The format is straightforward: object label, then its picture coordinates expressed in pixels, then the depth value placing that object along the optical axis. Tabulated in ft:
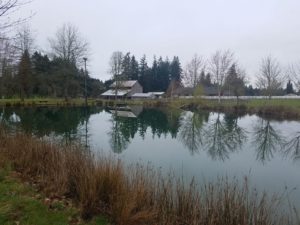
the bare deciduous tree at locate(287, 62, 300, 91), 79.79
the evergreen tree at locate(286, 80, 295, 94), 210.87
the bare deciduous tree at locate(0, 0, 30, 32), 16.01
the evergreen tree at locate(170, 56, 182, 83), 229.05
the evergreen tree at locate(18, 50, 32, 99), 113.48
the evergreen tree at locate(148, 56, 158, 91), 215.80
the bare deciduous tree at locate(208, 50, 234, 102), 136.18
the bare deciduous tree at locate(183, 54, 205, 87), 147.20
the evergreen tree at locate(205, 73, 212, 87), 209.97
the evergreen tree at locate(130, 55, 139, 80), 219.19
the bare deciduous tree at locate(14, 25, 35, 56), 121.33
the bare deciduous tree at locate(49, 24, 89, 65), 133.18
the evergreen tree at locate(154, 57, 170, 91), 215.80
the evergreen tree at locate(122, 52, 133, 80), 209.23
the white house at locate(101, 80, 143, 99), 160.95
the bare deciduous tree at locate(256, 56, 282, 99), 120.92
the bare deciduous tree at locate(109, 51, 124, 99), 152.91
